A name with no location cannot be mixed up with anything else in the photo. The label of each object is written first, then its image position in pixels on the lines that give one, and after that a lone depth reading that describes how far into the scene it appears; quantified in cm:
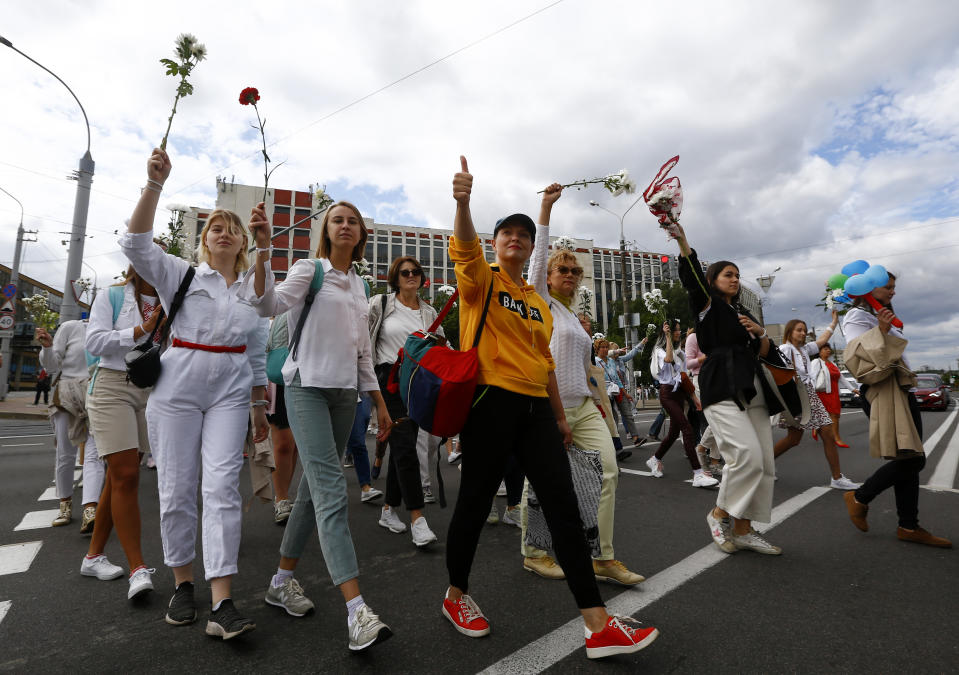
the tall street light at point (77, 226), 1195
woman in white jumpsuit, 239
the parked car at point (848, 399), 2614
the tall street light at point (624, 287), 2281
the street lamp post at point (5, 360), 1934
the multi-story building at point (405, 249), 5919
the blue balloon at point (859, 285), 377
